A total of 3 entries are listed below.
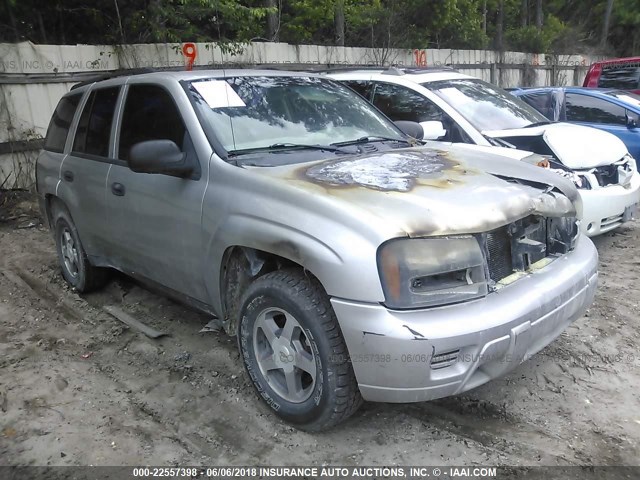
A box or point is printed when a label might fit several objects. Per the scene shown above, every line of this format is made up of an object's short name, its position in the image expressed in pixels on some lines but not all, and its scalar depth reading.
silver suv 2.48
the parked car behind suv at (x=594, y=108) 7.64
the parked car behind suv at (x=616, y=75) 11.26
